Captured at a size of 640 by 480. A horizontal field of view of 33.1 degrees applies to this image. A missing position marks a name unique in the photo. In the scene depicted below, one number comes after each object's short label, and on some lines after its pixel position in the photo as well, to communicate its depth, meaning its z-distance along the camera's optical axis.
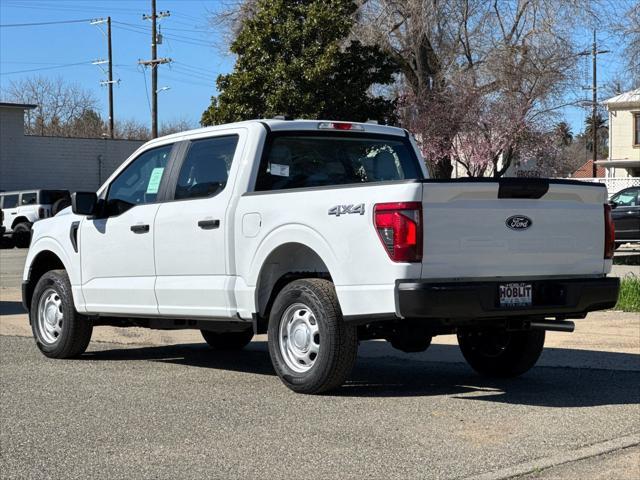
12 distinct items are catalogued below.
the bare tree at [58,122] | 83.97
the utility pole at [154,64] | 47.41
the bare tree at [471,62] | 37.16
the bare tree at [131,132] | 91.62
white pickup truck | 7.10
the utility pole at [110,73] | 63.97
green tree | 33.62
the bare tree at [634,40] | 23.89
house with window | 53.81
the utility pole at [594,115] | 53.00
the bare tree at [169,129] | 89.16
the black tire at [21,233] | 35.16
